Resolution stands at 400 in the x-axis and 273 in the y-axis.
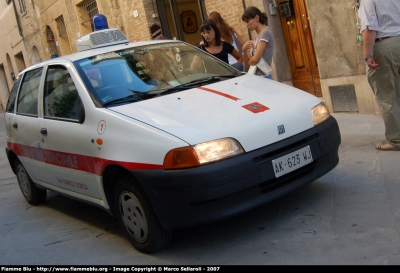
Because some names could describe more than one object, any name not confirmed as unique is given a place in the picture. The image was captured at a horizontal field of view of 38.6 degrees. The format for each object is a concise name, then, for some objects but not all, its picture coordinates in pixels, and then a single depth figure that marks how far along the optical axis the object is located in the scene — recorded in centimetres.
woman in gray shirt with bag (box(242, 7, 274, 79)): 679
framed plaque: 1019
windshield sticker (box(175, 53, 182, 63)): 552
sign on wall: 1417
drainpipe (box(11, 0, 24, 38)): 2759
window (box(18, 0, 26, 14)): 2605
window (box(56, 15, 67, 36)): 2218
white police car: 404
